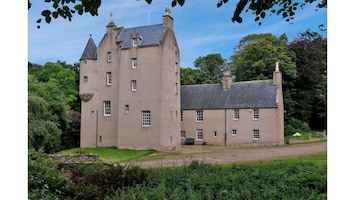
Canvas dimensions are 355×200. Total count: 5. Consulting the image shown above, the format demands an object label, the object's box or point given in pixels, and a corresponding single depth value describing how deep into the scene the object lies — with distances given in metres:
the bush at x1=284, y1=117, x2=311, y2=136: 29.72
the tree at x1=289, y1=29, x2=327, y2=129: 31.75
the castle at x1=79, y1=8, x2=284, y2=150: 21.33
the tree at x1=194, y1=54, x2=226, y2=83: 38.75
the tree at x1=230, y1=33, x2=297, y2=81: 31.30
